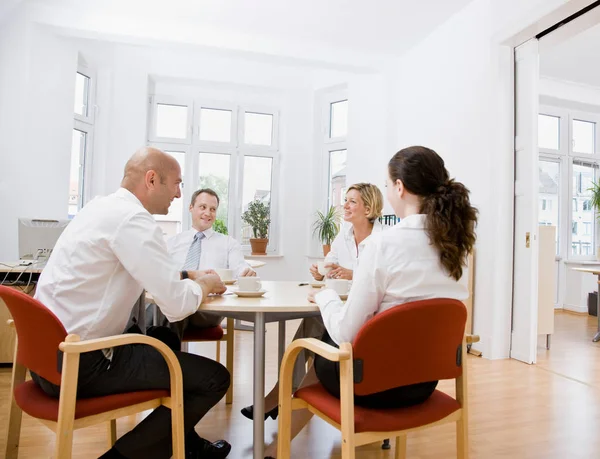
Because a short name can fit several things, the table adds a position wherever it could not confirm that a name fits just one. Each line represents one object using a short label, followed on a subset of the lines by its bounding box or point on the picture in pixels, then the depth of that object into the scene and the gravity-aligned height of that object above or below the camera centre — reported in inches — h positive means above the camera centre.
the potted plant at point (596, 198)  278.9 +31.9
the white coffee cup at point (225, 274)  86.9 -6.3
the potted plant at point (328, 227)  261.0 +9.1
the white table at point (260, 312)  66.3 -10.4
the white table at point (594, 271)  195.7 -8.0
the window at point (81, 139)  239.1 +49.6
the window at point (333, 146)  277.1 +57.1
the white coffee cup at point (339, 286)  75.6 -6.8
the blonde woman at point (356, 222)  122.9 +6.0
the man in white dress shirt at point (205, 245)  124.5 -1.6
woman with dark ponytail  56.7 -2.0
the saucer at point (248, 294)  75.8 -8.6
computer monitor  140.3 -1.0
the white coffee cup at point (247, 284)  76.5 -7.1
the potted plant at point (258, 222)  275.1 +11.1
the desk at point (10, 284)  137.3 -15.2
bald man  61.2 -7.8
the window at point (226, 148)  277.7 +55.3
